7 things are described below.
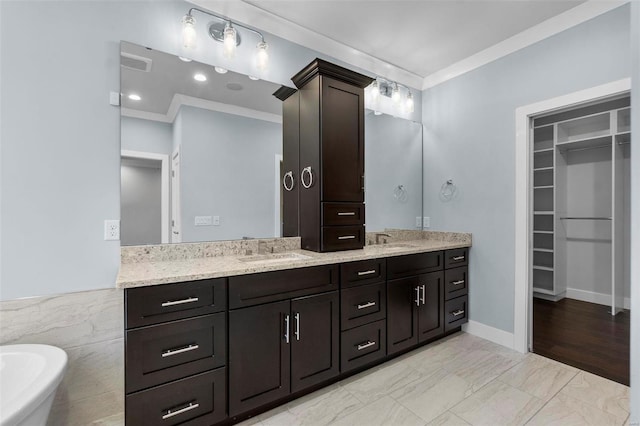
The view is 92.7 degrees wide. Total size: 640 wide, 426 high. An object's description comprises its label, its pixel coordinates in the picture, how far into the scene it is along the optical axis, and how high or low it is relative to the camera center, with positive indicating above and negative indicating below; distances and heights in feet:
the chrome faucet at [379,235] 10.26 -0.77
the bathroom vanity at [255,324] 4.99 -2.25
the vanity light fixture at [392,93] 10.25 +4.16
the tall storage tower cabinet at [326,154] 7.86 +1.57
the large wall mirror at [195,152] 6.44 +1.44
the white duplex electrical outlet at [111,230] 6.10 -0.35
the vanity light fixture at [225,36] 6.81 +4.20
